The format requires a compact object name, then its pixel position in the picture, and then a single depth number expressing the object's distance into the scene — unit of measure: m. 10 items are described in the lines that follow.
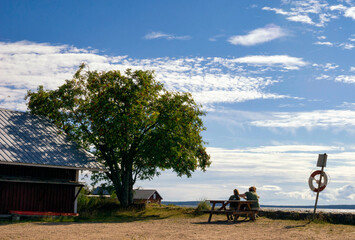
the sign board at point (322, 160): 20.34
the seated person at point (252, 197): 21.31
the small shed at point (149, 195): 74.31
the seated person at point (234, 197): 21.25
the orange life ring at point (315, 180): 20.32
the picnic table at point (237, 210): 20.33
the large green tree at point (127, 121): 26.92
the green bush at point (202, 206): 25.58
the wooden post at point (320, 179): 20.42
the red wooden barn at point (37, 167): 21.52
